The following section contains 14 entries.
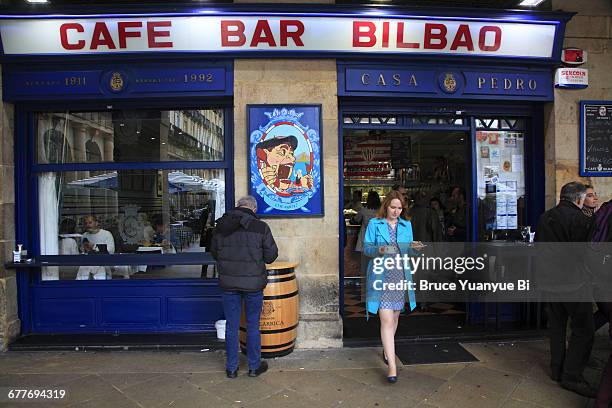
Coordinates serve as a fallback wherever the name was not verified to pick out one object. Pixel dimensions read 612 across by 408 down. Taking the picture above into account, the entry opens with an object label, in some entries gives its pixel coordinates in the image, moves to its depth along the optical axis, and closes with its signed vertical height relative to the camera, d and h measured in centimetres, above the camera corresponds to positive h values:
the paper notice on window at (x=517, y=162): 608 +45
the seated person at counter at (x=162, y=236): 575 -52
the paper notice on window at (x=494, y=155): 604 +55
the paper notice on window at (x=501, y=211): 604 -24
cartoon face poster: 518 +43
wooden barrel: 455 -125
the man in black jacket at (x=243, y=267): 417 -69
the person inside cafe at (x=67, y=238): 575 -53
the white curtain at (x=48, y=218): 568 -26
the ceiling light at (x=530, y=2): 551 +248
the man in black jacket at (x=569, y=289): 398 -92
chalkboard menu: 566 +74
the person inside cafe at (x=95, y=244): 570 -61
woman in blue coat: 407 -67
